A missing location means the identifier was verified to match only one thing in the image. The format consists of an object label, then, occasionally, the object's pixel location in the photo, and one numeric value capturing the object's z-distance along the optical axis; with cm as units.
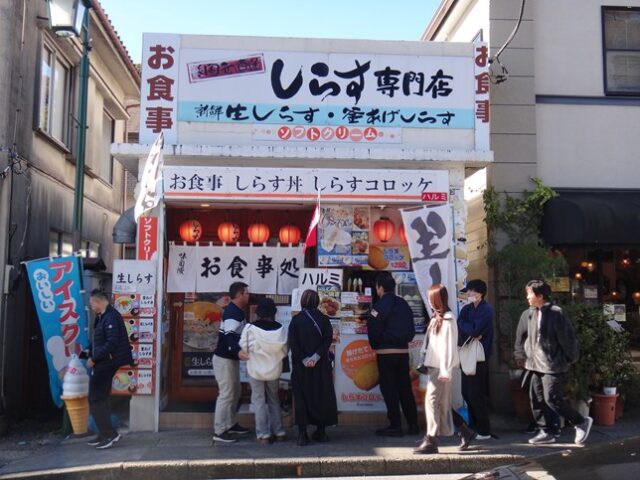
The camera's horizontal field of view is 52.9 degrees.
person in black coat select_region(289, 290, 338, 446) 803
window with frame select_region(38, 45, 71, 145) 1111
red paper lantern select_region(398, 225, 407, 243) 988
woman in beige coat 730
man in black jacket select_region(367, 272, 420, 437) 844
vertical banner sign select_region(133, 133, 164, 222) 836
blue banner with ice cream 886
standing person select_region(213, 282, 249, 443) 820
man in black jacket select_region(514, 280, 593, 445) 777
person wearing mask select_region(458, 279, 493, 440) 822
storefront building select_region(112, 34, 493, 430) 893
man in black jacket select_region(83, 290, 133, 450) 796
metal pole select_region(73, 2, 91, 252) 932
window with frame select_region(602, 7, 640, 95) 1102
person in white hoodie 803
